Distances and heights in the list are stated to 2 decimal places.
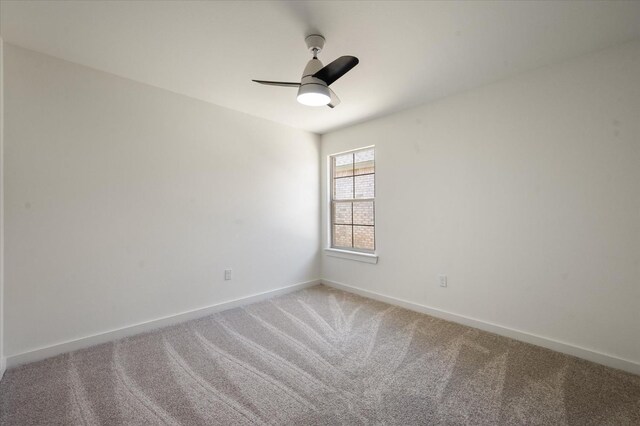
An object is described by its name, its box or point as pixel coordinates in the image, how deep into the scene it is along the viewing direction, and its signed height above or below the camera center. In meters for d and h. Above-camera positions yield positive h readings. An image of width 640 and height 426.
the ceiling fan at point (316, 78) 1.85 +0.91
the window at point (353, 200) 3.91 +0.14
